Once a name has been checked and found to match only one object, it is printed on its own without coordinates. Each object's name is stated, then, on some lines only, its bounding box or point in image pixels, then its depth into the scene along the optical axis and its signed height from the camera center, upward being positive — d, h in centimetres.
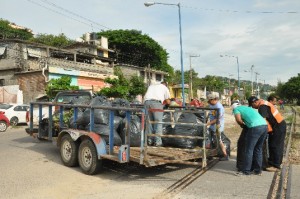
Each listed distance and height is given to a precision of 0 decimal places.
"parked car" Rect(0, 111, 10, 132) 1673 -86
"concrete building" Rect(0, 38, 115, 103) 2972 +315
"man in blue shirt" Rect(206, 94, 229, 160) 790 -37
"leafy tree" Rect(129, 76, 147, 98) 3481 +169
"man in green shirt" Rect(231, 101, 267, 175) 695 -64
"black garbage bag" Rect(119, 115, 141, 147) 710 -56
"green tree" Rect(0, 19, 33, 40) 5677 +1238
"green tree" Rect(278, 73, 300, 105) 9284 +343
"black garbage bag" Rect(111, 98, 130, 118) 831 +2
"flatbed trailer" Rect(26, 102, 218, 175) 622 -92
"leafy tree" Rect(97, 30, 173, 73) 5231 +854
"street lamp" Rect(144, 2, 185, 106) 2341 +661
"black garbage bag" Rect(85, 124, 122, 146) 708 -58
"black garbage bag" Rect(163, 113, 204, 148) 741 -66
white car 1930 -40
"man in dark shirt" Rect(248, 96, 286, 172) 748 -59
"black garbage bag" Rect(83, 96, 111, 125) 742 -22
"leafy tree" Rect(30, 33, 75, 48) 5497 +1034
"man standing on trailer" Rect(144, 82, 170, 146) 734 +1
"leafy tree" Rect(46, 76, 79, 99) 2478 +141
